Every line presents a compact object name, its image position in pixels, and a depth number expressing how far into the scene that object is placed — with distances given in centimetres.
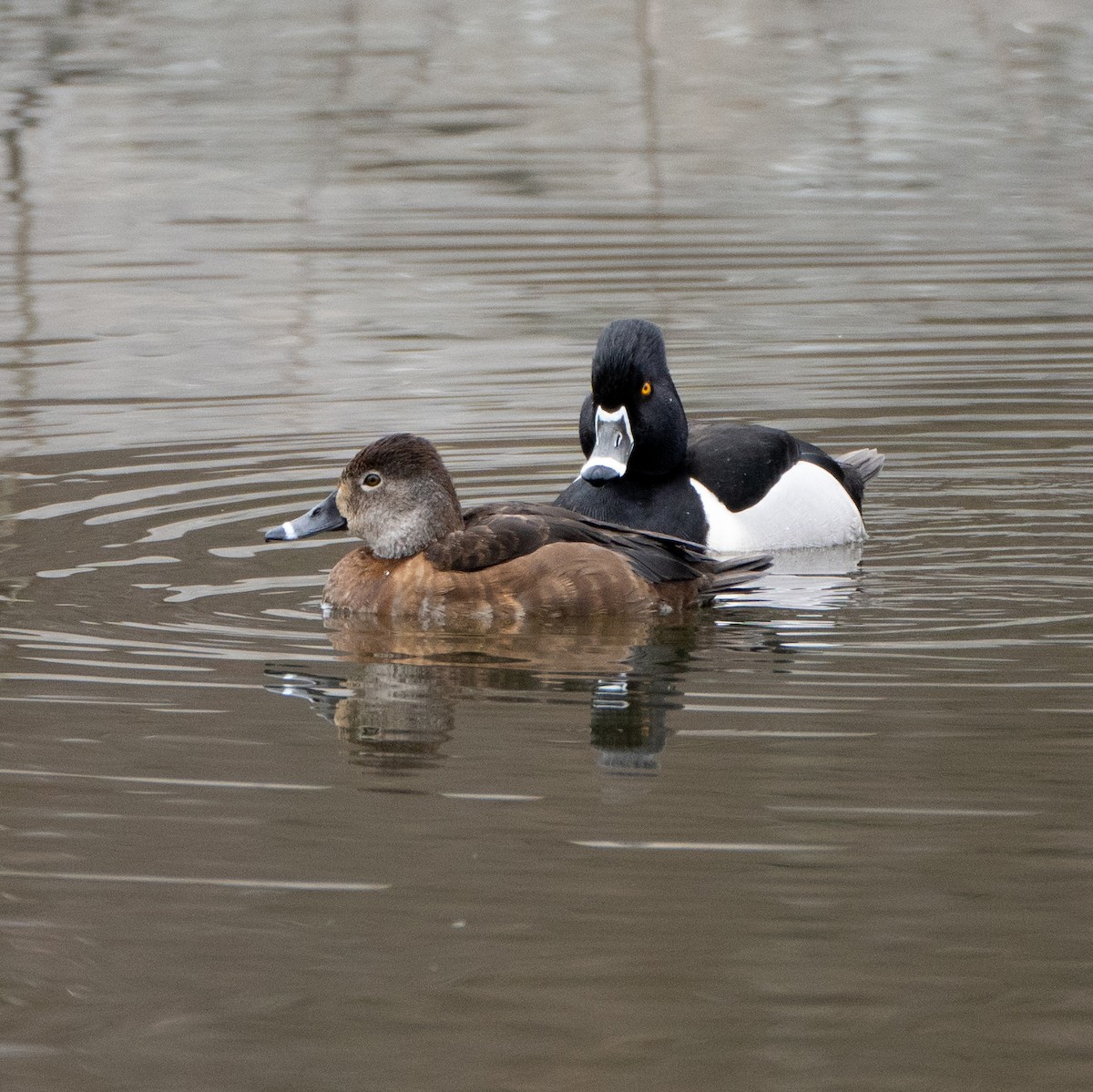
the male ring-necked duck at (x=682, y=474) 1730
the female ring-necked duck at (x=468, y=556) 1462
